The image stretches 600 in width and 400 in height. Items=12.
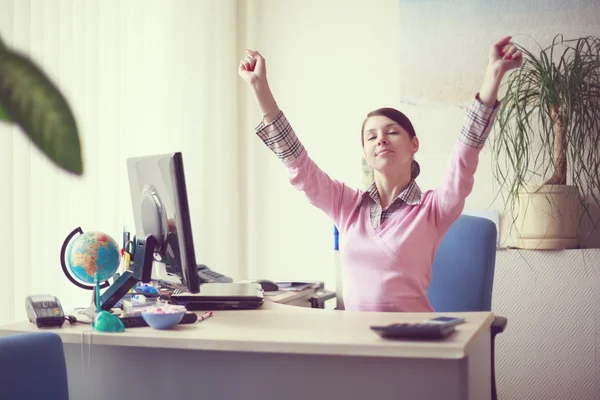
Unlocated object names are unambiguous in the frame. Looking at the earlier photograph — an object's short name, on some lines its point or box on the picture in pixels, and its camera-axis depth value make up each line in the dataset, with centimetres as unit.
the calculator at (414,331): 127
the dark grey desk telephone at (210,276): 244
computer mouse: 243
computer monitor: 155
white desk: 129
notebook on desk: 185
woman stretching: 188
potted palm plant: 290
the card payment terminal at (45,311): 157
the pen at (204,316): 165
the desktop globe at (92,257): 160
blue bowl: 150
